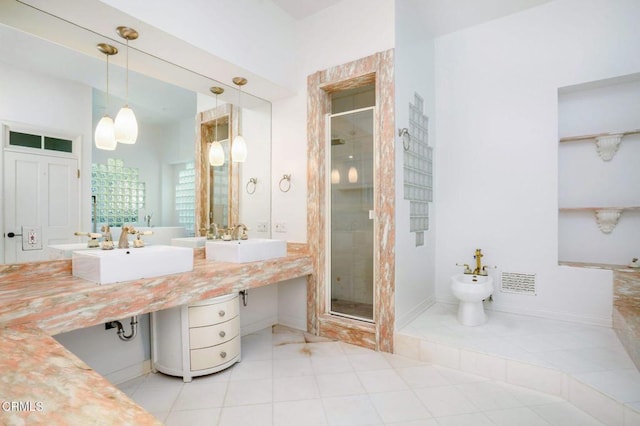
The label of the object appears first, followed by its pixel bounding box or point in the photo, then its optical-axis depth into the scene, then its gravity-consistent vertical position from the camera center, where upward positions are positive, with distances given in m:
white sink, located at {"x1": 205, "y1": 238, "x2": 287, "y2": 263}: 2.60 -0.31
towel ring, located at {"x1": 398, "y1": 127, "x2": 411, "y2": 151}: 2.83 +0.67
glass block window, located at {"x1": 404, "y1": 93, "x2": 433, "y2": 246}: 3.05 +0.42
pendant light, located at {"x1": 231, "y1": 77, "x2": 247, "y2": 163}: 3.11 +0.61
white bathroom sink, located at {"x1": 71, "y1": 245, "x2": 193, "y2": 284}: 1.83 -0.30
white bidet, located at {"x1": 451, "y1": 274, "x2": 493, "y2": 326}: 2.89 -0.76
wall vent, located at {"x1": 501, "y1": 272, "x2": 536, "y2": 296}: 3.24 -0.72
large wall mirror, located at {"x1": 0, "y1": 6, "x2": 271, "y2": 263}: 1.90 +0.55
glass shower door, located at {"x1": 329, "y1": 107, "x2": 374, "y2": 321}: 3.09 -0.03
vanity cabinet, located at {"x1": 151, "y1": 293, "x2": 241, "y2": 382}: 2.29 -0.90
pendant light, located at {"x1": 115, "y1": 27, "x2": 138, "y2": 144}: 2.25 +0.61
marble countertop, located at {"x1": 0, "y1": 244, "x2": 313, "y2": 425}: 0.70 -0.42
